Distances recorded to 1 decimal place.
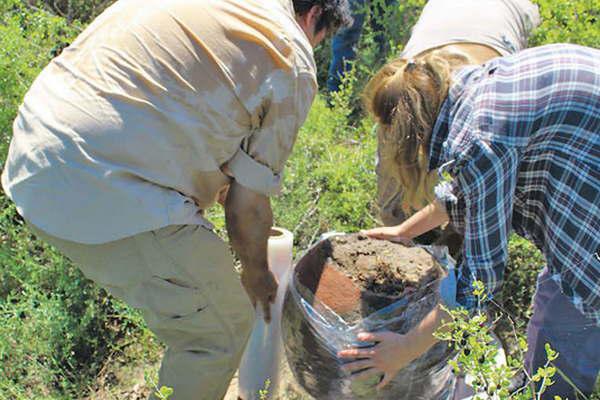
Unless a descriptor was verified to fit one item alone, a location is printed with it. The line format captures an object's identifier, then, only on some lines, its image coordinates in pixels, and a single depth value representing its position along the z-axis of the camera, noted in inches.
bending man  63.9
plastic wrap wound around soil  77.2
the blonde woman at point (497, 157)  59.9
